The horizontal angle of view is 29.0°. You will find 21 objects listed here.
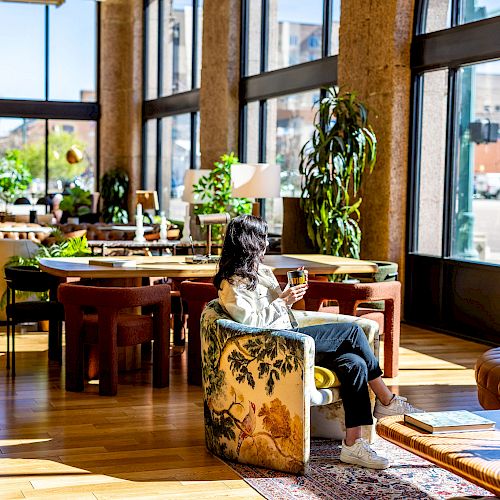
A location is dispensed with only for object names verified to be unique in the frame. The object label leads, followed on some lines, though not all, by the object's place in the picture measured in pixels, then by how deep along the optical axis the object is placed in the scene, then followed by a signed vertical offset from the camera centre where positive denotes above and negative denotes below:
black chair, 6.90 -0.73
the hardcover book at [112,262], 6.59 -0.40
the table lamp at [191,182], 11.12 +0.27
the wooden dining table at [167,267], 6.37 -0.43
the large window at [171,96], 15.26 +1.81
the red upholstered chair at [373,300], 6.59 -0.64
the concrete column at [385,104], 9.33 +1.01
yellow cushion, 4.67 -0.83
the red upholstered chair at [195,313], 6.39 -0.72
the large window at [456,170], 8.54 +0.36
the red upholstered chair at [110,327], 6.05 -0.79
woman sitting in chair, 4.63 -0.58
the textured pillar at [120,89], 18.20 +2.20
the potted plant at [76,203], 17.12 +0.00
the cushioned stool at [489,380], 4.90 -0.88
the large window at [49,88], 18.77 +2.25
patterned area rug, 4.19 -1.23
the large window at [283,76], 11.06 +1.59
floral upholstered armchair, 4.37 -0.87
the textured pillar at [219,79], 13.18 +1.75
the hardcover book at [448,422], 3.66 -0.82
